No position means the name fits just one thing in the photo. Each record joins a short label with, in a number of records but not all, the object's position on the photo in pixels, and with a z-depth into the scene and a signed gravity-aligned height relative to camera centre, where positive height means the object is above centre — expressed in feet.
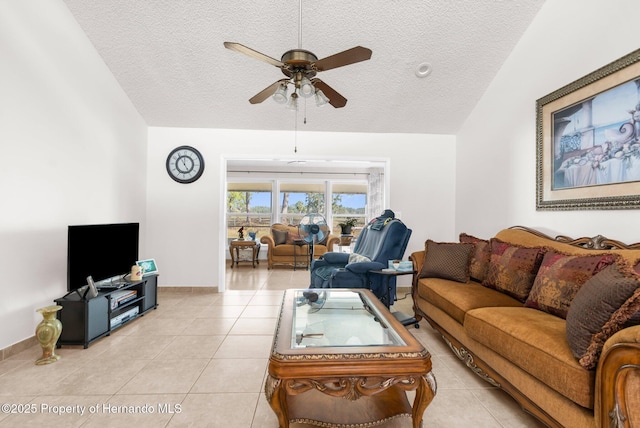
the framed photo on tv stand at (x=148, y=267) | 10.97 -1.85
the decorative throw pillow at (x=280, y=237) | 21.98 -1.39
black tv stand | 7.97 -2.71
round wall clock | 13.69 +2.29
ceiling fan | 6.12 +3.13
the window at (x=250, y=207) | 25.04 +0.80
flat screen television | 8.00 -1.05
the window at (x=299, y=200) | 25.21 +1.41
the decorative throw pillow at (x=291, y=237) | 21.95 -1.39
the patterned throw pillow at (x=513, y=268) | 7.06 -1.17
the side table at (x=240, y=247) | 21.42 -2.13
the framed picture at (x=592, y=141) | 6.37 +1.86
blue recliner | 10.14 -1.52
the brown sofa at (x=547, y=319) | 3.79 -1.80
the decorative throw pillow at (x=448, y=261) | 9.05 -1.27
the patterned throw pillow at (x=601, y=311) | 4.03 -1.23
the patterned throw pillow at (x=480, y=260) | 8.72 -1.17
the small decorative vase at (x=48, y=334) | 7.16 -2.76
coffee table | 4.28 -2.12
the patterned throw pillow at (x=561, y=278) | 5.50 -1.11
